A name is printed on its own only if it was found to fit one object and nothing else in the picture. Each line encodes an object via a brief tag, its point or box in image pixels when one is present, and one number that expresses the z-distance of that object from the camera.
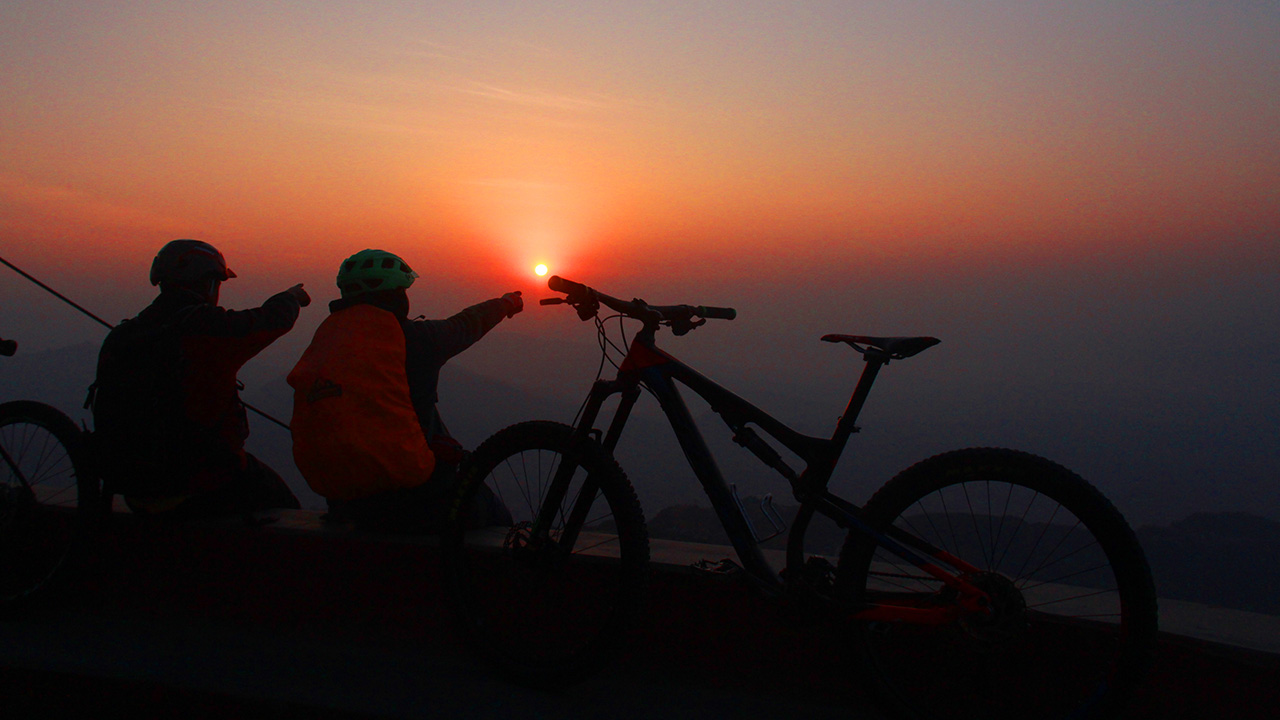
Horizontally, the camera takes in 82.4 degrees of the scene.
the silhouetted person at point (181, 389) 3.25
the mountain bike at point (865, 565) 2.11
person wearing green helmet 2.98
